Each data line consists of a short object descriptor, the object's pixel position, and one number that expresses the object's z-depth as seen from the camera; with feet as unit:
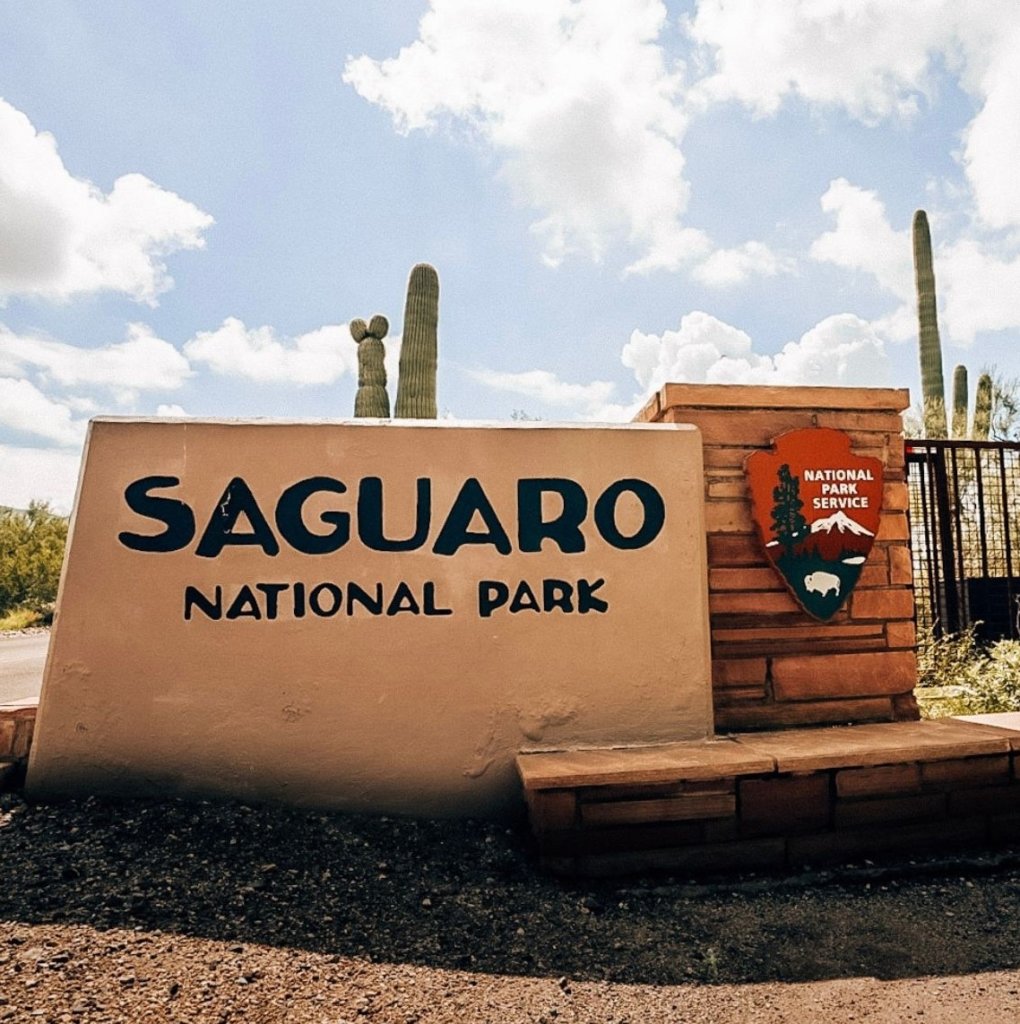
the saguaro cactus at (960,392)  47.19
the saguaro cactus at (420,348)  35.12
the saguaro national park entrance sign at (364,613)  9.91
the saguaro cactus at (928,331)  41.79
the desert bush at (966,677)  14.28
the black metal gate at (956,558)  20.66
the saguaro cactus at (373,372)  39.27
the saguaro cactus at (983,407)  42.42
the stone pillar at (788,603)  11.18
